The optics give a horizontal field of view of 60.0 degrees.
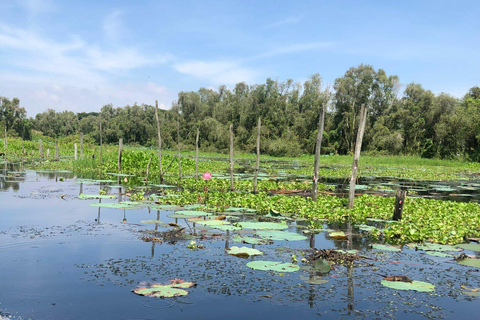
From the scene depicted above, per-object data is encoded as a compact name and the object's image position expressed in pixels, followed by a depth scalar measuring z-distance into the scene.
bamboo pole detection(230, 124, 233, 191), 15.70
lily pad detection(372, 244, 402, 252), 7.88
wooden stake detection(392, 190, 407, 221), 10.55
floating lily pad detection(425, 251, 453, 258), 7.50
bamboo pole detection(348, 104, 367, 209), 11.02
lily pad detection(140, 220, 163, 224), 9.65
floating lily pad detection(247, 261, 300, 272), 6.31
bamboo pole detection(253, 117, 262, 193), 15.08
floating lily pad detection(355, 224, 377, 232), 9.77
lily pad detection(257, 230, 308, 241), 8.21
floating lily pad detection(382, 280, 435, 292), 5.69
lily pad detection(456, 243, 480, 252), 8.00
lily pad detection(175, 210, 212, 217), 10.23
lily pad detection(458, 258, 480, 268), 6.89
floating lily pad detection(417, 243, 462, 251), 7.95
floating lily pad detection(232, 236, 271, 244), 8.01
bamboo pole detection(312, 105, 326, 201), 12.18
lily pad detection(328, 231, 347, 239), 8.77
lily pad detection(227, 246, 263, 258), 7.09
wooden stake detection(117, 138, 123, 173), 22.49
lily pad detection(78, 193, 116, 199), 13.71
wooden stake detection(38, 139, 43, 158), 39.69
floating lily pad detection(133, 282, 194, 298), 5.21
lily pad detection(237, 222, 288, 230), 9.07
